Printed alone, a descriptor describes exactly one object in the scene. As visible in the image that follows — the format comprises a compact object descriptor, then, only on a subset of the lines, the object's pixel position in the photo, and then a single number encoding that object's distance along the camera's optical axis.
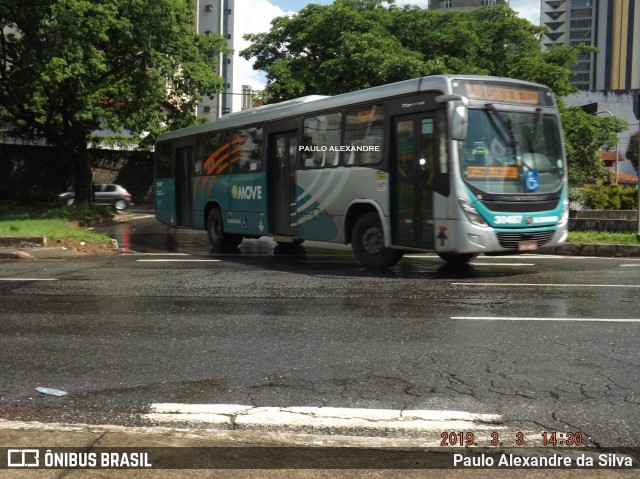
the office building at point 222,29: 94.00
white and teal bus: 11.00
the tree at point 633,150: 67.12
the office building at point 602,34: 160.50
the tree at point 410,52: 31.22
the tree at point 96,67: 23.94
